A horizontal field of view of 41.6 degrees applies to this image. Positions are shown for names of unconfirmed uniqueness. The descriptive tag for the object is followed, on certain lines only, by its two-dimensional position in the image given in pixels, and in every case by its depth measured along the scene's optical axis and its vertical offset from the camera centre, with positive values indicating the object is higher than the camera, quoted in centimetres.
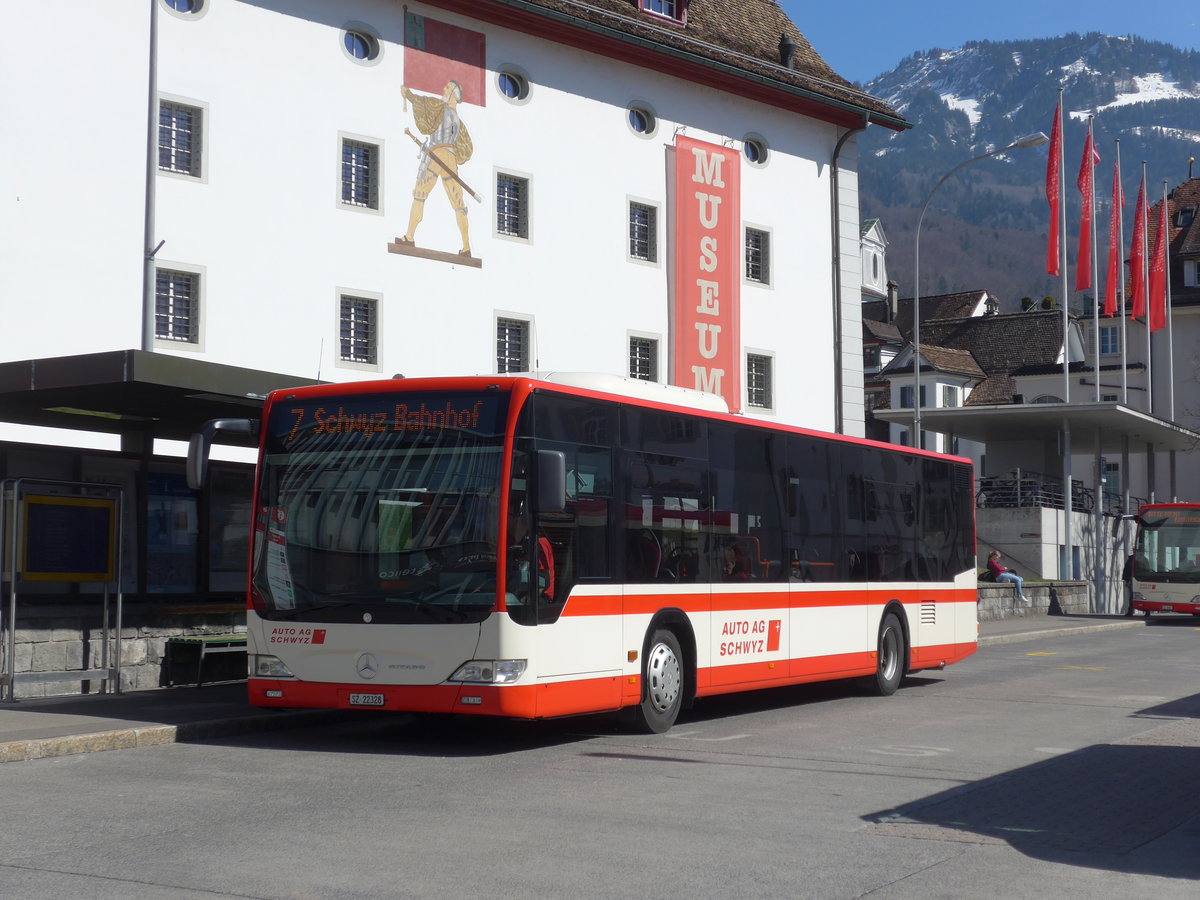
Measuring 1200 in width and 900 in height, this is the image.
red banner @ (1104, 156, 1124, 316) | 5252 +1057
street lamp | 3481 +570
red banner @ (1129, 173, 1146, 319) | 5200 +975
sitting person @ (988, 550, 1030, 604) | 3994 -62
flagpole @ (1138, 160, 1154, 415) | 5196 +963
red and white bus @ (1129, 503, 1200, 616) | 4181 -23
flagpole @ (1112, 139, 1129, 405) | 5318 +862
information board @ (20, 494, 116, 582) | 1535 +12
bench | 1698 -116
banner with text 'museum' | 3484 +630
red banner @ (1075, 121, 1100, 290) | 4638 +1017
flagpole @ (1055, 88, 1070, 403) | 4475 +896
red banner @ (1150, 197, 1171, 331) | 5428 +933
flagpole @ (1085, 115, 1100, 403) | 4616 +1095
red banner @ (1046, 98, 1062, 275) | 4422 +1043
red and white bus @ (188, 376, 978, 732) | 1210 +2
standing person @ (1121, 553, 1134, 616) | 4288 -65
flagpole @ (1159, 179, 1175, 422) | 6016 +741
